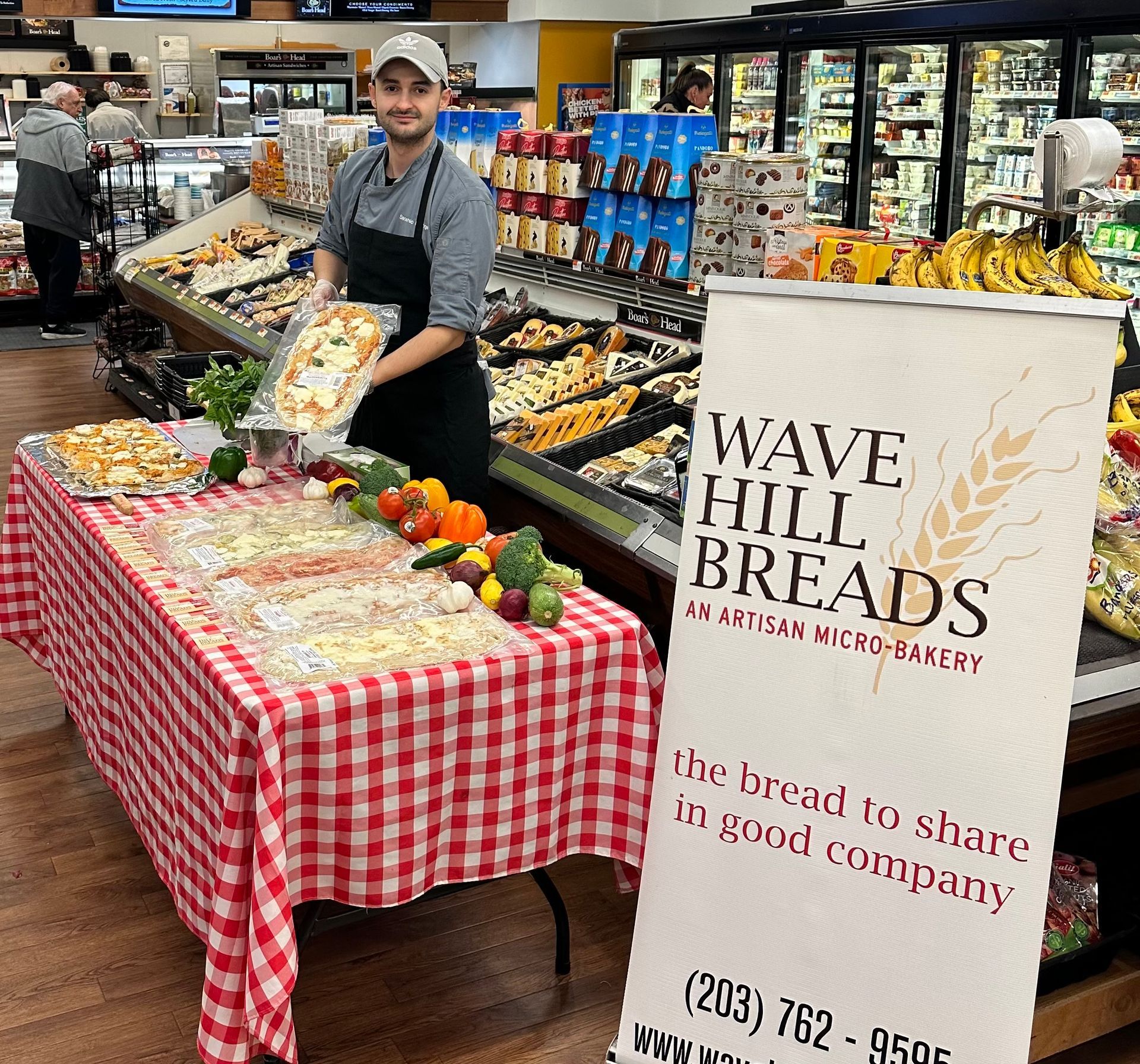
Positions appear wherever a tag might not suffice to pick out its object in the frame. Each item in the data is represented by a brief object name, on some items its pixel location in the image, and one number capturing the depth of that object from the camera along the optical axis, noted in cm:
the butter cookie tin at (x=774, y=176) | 354
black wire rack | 784
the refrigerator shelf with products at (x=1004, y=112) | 677
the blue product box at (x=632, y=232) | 419
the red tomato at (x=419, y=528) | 293
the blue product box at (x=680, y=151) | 395
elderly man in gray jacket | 944
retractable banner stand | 177
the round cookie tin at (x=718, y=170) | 367
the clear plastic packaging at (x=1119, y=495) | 267
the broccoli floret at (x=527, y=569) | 259
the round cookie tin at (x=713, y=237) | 374
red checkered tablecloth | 215
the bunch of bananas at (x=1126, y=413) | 291
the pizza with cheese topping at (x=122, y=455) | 329
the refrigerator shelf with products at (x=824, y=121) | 809
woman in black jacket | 757
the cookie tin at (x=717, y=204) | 370
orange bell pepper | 290
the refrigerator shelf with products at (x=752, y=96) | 855
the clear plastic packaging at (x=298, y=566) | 263
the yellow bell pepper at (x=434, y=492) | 303
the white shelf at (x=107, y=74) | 1170
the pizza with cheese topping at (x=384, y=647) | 226
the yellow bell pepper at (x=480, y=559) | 270
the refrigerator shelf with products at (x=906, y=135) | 751
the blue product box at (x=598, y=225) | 434
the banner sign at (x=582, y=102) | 868
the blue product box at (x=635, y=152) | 411
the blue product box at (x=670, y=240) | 400
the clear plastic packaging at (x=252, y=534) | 281
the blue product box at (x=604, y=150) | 425
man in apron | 335
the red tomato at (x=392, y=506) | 297
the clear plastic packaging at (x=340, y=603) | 248
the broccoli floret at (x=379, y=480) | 306
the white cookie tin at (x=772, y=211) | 357
